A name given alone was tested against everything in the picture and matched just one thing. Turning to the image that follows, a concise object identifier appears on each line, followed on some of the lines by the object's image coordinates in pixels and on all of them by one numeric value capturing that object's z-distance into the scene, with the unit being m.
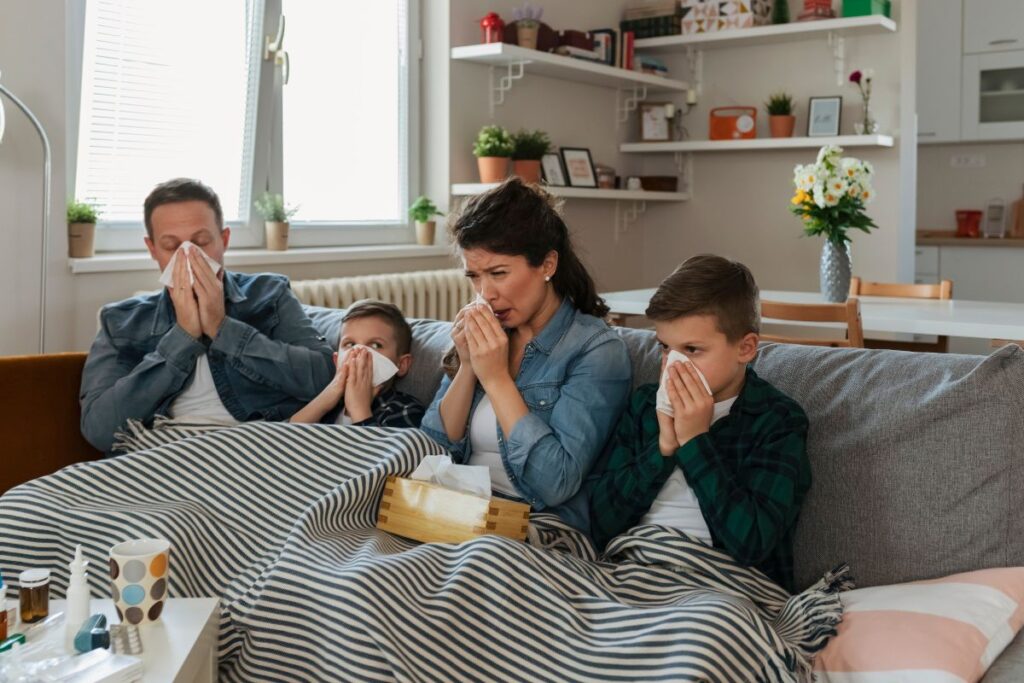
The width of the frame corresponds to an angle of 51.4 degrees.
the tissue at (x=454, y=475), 1.76
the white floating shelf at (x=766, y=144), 4.75
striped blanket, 1.35
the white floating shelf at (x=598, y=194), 4.42
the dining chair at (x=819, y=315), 3.12
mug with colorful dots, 1.28
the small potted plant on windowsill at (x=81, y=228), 3.13
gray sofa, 1.56
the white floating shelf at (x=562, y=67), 4.35
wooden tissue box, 1.65
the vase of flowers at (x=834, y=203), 3.73
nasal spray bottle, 1.25
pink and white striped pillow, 1.33
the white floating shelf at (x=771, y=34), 4.74
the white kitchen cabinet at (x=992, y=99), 5.91
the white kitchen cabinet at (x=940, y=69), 6.02
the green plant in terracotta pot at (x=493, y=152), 4.40
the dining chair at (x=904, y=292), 3.82
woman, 1.78
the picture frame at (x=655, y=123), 5.41
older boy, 1.58
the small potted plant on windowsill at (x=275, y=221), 3.82
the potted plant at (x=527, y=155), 4.52
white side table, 1.22
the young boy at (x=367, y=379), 2.16
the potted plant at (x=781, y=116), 5.03
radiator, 3.63
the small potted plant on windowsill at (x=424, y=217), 4.36
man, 2.20
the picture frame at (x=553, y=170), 4.74
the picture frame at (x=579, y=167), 4.94
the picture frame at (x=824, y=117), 4.95
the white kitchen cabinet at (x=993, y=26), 5.81
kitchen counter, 5.86
